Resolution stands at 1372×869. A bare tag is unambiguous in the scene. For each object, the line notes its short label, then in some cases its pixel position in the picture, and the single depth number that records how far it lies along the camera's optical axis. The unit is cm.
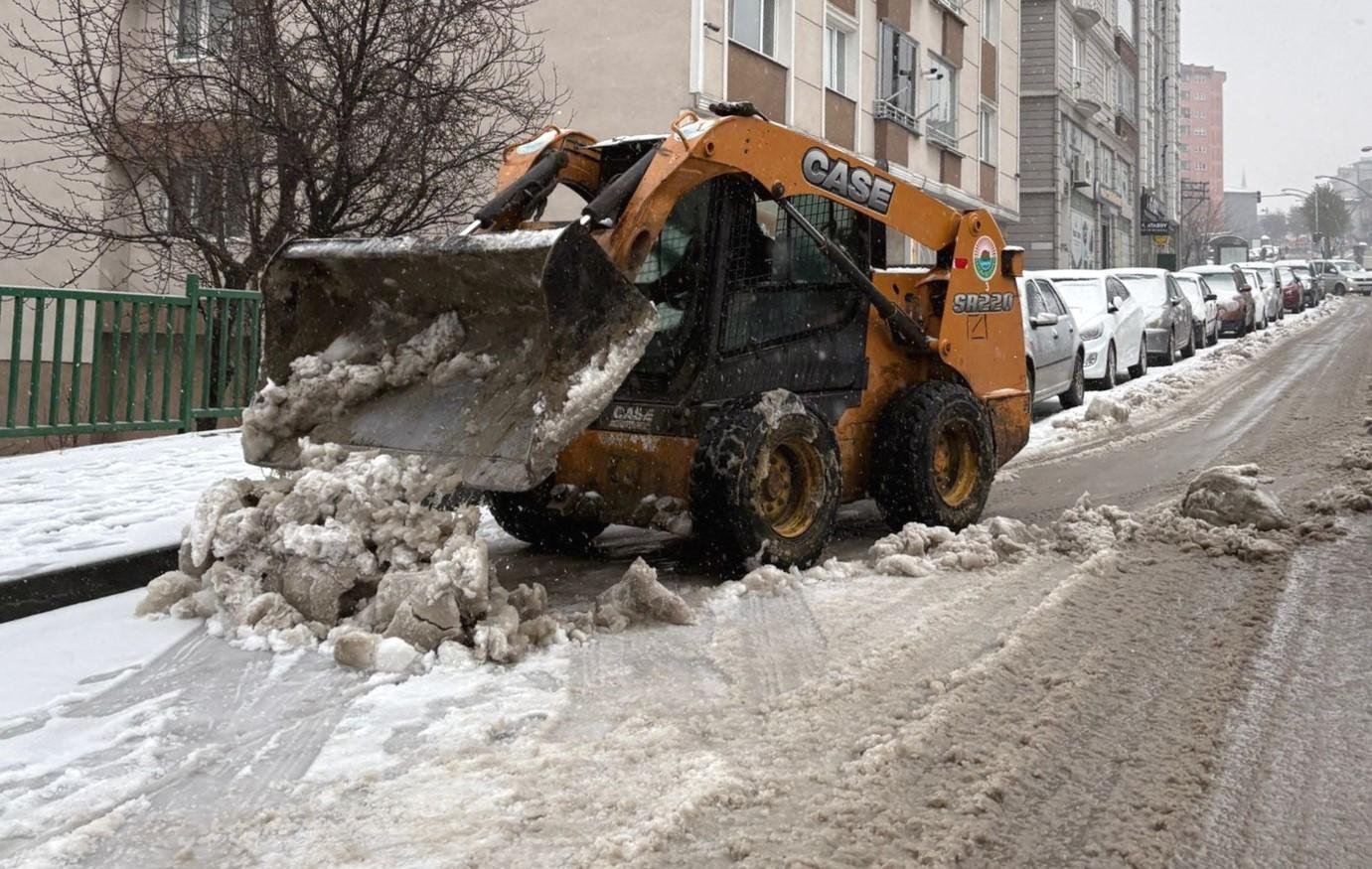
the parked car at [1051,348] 1273
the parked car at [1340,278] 5350
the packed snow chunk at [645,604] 502
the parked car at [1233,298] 2669
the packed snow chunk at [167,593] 514
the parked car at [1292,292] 3847
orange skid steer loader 501
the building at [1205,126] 14625
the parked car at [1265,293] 3016
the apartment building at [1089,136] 3706
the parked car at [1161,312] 1908
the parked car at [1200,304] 2294
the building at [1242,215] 11288
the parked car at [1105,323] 1560
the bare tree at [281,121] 1144
